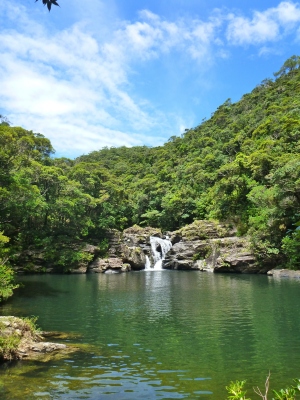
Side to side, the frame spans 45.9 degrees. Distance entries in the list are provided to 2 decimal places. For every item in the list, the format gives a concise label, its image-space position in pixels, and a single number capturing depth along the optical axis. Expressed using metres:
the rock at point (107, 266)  48.03
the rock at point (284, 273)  36.13
